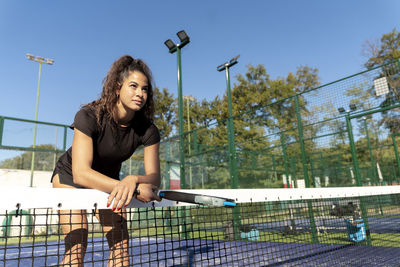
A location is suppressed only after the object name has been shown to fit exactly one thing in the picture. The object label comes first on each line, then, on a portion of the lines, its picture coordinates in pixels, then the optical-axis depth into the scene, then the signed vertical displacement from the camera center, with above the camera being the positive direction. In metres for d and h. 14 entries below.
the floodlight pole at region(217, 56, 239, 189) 8.35 +1.35
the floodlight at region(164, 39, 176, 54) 9.86 +5.44
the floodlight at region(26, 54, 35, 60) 20.97 +11.31
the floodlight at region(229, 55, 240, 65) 11.01 +5.36
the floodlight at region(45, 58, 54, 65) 21.64 +11.21
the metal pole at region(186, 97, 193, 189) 11.35 +1.19
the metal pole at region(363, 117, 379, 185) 12.04 +1.93
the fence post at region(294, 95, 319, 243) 7.41 +1.48
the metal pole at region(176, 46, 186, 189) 8.98 +2.37
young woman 1.59 +0.38
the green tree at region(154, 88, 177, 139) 29.23 +9.41
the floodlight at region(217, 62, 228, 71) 11.11 +5.27
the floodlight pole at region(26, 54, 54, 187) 21.06 +11.18
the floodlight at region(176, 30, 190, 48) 9.38 +5.40
